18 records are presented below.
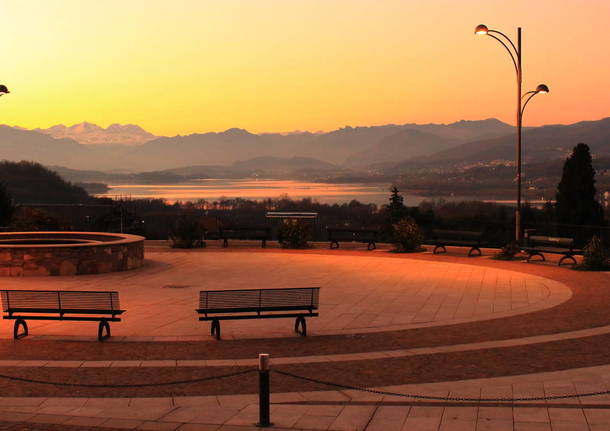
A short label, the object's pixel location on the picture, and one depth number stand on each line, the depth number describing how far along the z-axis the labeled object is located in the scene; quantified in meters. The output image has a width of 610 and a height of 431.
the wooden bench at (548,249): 22.06
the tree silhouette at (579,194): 46.31
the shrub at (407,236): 25.98
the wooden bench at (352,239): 27.52
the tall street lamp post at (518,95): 23.77
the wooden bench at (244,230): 28.47
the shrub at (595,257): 20.80
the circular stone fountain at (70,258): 19.55
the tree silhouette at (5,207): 32.28
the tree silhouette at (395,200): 48.56
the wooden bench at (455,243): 25.12
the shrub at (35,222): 26.59
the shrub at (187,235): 27.66
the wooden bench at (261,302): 11.85
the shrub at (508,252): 23.80
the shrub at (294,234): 27.72
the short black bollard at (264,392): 7.10
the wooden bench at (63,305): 11.81
